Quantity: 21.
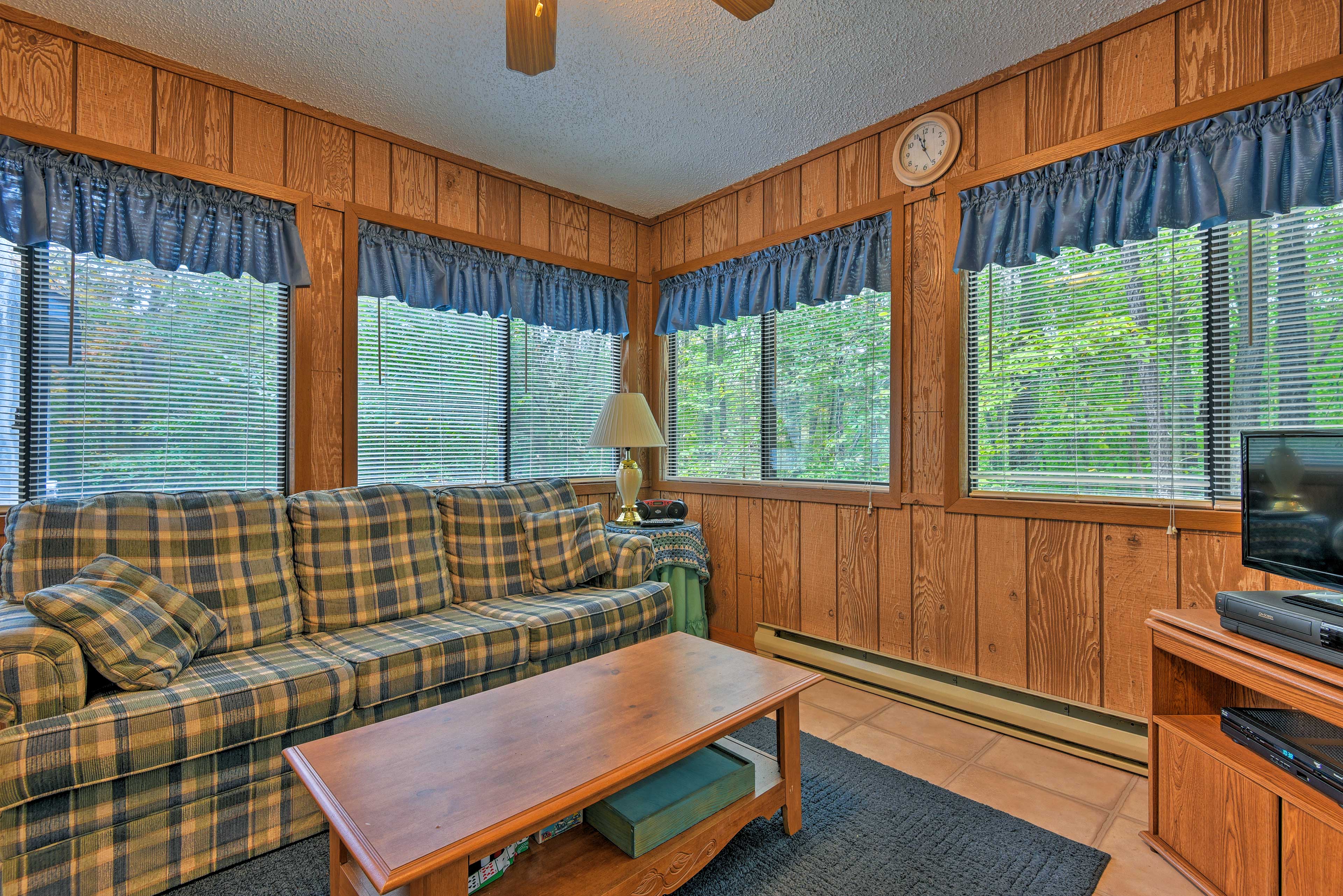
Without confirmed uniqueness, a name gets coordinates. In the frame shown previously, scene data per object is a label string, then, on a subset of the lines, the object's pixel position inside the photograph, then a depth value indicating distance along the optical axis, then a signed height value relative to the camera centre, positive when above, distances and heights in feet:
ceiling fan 5.42 +3.77
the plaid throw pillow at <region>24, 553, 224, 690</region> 5.41 -1.62
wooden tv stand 4.43 -2.65
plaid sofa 4.96 -2.21
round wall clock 9.01 +4.46
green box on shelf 4.73 -2.85
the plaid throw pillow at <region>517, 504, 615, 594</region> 9.62 -1.59
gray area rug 5.37 -3.76
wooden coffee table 3.69 -2.23
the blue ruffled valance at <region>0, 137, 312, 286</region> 7.25 +2.98
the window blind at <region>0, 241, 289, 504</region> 7.52 +0.92
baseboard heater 7.51 -3.49
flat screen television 5.13 -0.48
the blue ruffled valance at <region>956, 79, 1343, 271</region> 6.26 +3.05
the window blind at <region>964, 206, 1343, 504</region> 6.48 +1.08
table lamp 11.48 +0.33
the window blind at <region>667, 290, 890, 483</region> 10.23 +0.98
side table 11.14 -2.17
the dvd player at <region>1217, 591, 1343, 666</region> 4.52 -1.35
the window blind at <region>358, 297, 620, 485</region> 10.23 +0.98
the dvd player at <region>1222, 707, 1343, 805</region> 4.54 -2.30
